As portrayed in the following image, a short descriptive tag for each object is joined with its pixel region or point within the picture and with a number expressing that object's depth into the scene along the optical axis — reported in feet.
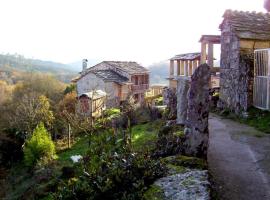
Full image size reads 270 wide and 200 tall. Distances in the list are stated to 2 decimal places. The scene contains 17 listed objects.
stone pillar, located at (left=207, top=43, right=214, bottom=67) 50.53
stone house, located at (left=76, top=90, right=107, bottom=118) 73.46
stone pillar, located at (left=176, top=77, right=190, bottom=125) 26.79
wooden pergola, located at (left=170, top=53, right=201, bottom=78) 66.35
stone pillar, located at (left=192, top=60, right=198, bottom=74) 66.94
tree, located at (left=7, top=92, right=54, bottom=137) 65.49
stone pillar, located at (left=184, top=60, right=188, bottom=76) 68.39
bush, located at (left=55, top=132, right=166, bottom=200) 15.79
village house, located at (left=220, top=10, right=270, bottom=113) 35.03
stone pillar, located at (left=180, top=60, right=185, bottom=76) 71.92
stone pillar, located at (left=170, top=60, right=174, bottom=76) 77.74
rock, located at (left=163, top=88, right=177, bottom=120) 33.04
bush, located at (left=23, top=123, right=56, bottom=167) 53.16
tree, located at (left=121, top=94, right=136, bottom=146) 52.16
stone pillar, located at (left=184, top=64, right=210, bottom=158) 19.12
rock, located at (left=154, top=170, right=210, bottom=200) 14.30
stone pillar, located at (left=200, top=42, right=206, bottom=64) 52.27
